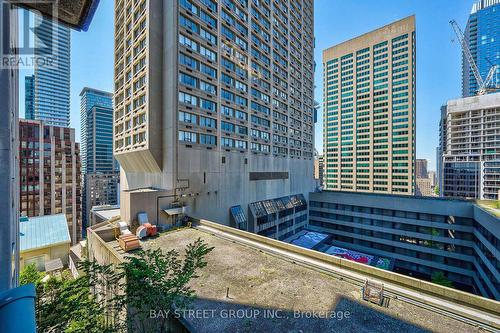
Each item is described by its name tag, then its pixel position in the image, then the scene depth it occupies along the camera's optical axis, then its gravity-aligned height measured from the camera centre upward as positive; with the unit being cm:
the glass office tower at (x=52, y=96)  11125 +3889
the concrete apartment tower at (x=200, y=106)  2252 +791
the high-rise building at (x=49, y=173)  5772 -209
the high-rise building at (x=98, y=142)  13725 +1670
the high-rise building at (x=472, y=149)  7856 +692
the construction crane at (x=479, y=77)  10201 +4747
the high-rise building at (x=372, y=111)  8569 +2539
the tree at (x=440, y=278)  2950 -1741
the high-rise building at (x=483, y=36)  11700 +7789
